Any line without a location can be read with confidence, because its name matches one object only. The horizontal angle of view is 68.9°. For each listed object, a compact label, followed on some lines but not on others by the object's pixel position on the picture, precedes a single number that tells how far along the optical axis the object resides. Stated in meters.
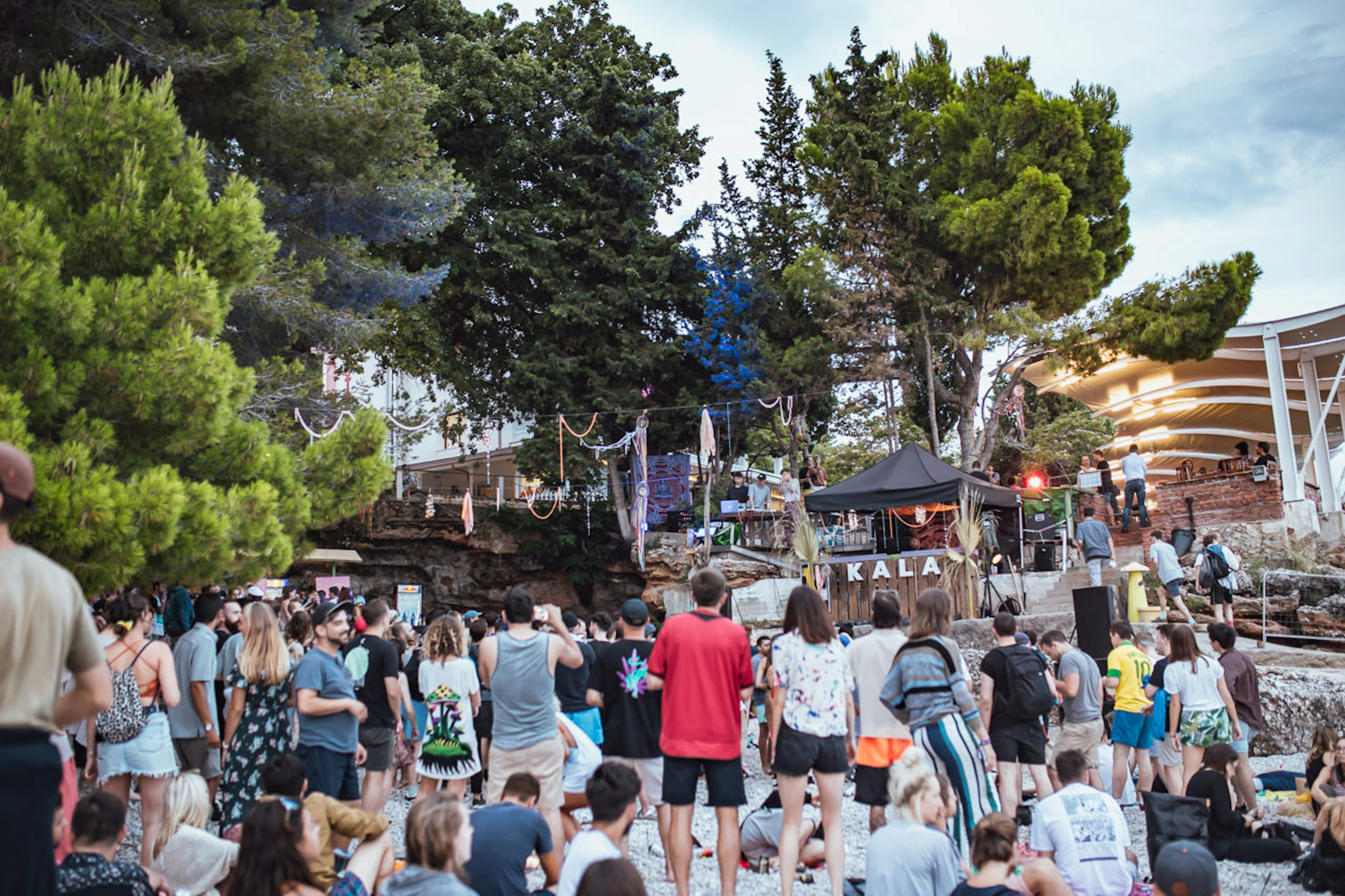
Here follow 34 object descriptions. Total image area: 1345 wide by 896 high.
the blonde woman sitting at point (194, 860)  4.94
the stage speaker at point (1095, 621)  11.03
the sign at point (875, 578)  15.19
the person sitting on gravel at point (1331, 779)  7.10
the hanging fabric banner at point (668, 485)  26.06
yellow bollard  14.08
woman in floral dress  5.83
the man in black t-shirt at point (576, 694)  6.87
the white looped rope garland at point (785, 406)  23.88
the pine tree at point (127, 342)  6.82
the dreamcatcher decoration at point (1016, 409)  22.95
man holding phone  5.71
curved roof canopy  20.55
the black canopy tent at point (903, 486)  14.48
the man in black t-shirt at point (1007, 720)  6.77
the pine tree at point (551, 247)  25.06
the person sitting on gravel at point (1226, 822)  6.60
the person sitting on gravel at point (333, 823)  4.55
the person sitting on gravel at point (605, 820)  4.12
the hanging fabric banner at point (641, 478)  24.19
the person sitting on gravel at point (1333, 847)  5.60
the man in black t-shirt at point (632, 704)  6.18
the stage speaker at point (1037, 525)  19.39
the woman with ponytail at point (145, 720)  6.09
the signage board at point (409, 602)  17.95
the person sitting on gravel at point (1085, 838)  5.01
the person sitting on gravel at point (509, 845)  4.18
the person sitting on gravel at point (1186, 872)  3.76
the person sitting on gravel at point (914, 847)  4.31
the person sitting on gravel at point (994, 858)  4.00
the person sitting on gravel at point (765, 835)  6.20
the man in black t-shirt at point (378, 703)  6.80
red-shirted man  5.12
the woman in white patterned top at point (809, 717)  5.12
